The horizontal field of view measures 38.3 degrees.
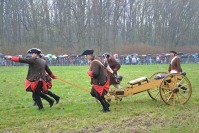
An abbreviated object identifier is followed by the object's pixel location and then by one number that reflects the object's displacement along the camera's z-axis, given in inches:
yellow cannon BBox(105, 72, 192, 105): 291.6
